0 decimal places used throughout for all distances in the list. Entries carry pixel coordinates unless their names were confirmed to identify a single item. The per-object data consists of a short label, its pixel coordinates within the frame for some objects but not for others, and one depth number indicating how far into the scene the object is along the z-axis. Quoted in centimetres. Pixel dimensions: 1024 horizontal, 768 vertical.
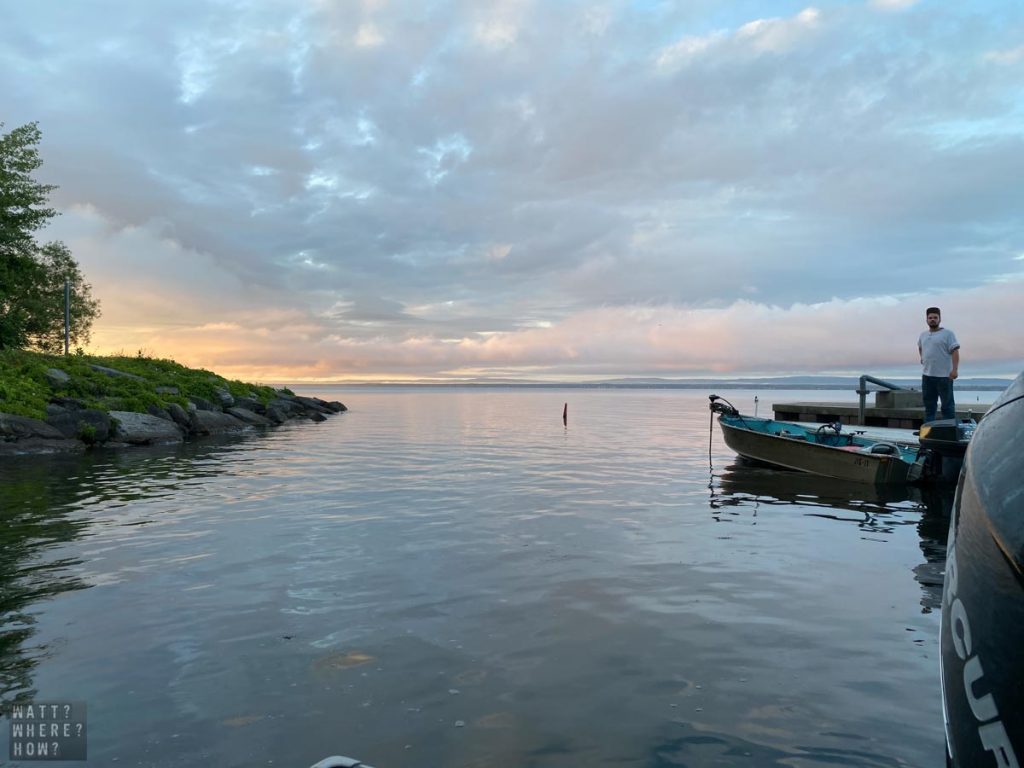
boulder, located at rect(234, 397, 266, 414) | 4125
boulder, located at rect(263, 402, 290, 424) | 4287
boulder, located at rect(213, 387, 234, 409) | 3931
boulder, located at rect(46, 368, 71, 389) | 2828
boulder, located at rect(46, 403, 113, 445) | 2497
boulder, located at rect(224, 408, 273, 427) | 3831
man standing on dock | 1551
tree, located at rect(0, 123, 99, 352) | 3703
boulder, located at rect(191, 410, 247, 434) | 3234
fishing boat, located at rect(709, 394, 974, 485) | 1683
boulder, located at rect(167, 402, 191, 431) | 3122
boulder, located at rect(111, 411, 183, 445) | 2691
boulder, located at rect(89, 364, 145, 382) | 3372
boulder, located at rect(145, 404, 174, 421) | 3033
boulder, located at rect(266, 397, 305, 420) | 4569
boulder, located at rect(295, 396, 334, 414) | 5350
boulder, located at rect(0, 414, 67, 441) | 2288
